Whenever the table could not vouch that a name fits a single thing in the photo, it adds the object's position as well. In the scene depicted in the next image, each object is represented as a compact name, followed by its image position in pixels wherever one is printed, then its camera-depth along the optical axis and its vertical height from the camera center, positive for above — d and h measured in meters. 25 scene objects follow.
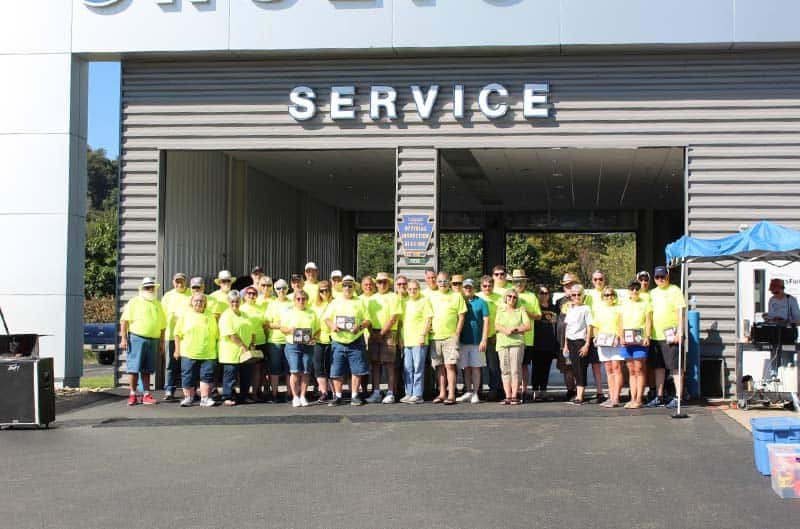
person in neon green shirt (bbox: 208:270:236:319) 14.09 -0.09
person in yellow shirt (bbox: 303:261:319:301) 14.22 +0.11
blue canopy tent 12.14 +0.54
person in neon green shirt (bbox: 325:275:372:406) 13.38 -0.60
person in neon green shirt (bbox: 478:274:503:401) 13.84 -0.70
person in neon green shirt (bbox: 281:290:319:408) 13.49 -0.66
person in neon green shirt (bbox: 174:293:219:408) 13.67 -0.81
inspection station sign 15.16 +0.79
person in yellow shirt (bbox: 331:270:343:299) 14.00 +0.09
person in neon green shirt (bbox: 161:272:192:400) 14.34 -0.29
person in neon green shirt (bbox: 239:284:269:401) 13.88 -0.33
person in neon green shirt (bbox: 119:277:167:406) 13.84 -0.61
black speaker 11.58 -1.19
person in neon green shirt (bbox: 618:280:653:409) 12.89 -0.53
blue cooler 8.20 -1.12
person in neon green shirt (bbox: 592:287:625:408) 13.12 -0.65
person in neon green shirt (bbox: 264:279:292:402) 13.91 -0.69
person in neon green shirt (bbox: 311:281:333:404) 13.70 -0.80
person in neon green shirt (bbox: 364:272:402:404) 13.78 -0.45
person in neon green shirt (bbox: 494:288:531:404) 13.41 -0.62
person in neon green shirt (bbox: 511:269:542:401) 13.72 -0.18
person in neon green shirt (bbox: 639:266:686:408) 12.90 -0.41
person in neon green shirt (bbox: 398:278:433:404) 13.60 -0.62
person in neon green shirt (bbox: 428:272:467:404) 13.55 -0.46
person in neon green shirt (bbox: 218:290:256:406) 13.62 -0.68
